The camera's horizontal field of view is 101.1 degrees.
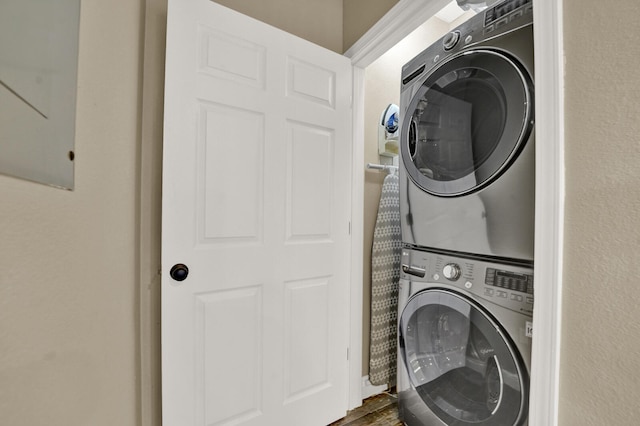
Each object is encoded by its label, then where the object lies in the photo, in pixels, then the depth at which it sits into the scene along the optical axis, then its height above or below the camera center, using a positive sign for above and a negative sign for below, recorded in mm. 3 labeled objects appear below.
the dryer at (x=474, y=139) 897 +309
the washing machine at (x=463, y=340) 900 -521
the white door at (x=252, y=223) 1096 -54
